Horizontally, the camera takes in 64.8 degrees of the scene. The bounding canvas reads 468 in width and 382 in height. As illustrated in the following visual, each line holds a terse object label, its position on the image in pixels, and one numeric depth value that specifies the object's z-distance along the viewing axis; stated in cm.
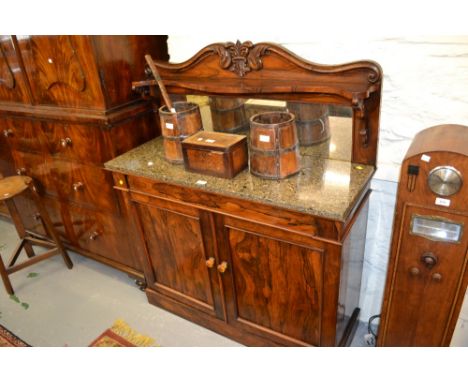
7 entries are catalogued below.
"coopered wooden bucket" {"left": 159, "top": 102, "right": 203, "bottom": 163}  163
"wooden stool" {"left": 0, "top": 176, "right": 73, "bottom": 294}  218
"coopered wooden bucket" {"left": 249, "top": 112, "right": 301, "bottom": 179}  137
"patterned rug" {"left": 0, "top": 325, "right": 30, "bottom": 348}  195
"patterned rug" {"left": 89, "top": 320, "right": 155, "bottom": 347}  192
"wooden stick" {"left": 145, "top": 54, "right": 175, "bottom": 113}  167
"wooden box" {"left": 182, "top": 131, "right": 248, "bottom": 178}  146
